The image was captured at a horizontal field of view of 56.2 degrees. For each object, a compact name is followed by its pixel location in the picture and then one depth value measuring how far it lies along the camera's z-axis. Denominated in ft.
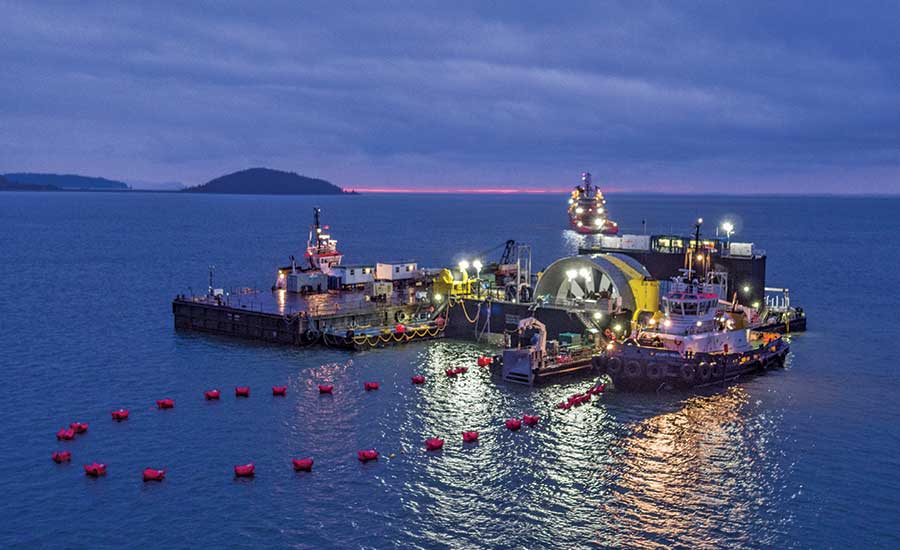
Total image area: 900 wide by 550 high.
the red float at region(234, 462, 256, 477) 135.95
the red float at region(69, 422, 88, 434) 156.21
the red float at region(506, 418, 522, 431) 162.20
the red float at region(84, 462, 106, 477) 135.64
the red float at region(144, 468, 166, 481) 133.80
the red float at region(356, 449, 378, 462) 143.08
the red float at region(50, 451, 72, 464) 142.31
